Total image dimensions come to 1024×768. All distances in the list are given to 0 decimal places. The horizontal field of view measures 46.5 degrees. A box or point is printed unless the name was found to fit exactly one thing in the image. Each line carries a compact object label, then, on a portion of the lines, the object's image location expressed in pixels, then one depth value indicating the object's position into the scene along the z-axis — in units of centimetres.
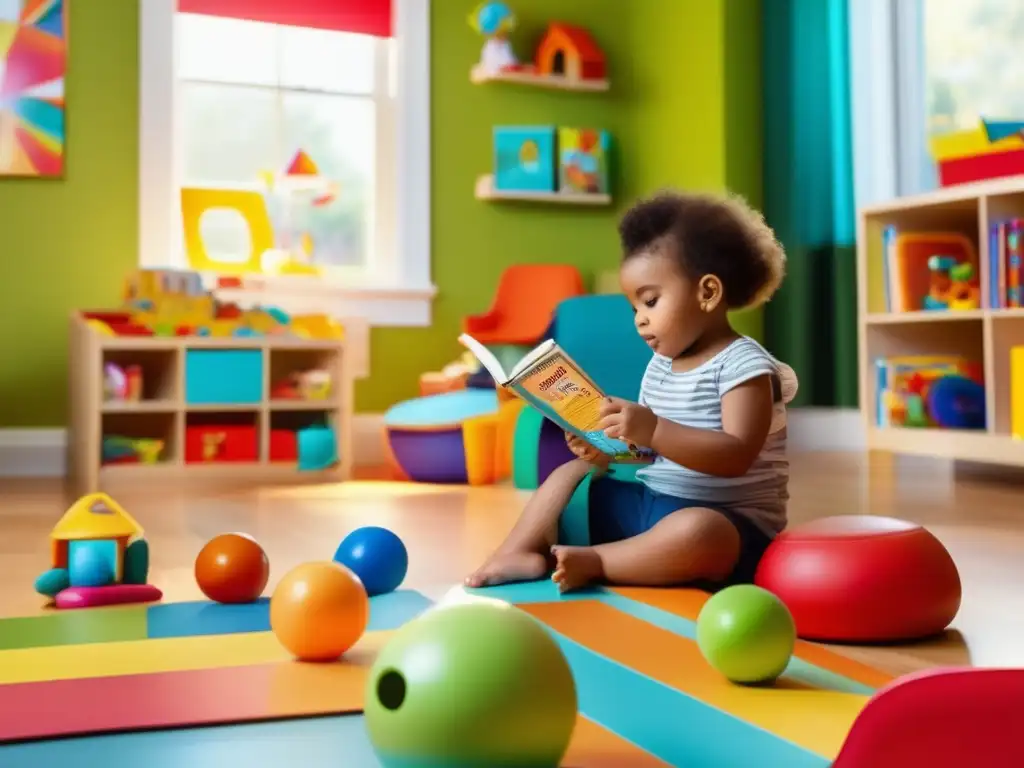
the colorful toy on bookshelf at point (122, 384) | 351
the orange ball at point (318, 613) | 129
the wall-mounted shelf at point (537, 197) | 443
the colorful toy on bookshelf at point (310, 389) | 378
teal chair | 262
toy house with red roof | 451
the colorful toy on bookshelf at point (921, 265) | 358
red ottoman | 145
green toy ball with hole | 84
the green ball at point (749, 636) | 116
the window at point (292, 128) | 416
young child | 163
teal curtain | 420
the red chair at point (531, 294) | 431
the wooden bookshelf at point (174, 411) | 346
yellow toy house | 169
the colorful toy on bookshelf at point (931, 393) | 345
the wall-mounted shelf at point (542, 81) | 441
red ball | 165
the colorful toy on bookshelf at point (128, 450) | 352
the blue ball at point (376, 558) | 170
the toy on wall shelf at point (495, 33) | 432
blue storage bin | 360
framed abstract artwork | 384
